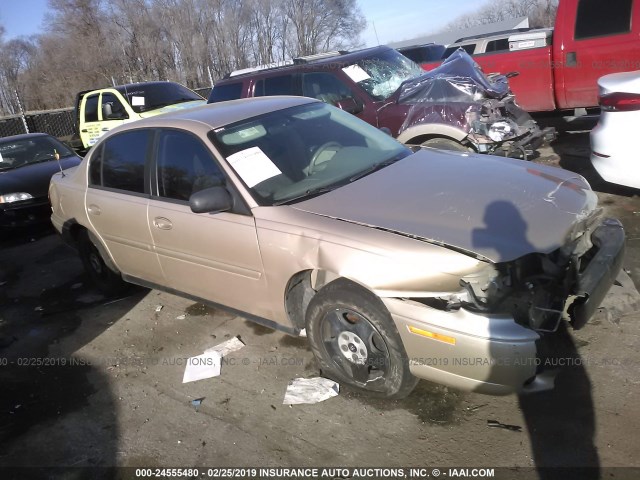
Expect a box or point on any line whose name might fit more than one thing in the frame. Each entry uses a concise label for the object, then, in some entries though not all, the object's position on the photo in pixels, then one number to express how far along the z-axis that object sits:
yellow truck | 10.72
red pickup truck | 7.21
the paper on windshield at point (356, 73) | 6.58
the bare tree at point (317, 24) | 44.59
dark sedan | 7.41
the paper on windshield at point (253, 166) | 3.36
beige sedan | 2.58
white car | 4.52
